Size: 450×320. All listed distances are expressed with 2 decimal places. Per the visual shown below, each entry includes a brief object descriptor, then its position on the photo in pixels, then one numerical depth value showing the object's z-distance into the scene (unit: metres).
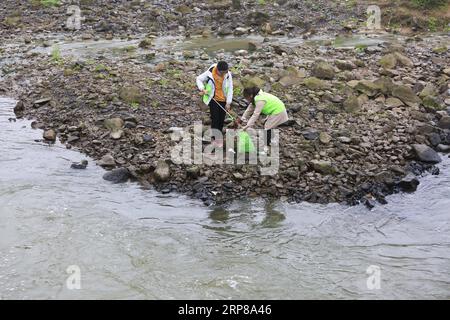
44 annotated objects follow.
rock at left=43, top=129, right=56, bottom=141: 14.10
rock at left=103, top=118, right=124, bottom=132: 13.77
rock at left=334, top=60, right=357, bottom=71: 18.09
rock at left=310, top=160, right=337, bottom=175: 12.08
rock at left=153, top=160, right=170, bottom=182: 11.95
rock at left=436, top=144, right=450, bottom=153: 13.74
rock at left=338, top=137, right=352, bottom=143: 13.20
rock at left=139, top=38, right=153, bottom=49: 23.19
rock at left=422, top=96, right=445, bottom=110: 15.63
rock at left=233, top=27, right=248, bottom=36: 26.73
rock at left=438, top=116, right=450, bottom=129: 14.54
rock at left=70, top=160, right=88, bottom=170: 12.70
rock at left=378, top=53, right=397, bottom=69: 18.55
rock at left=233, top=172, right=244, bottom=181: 11.80
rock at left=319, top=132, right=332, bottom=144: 13.13
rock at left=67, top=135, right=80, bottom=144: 13.92
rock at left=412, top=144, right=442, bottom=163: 12.99
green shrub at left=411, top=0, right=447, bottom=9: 28.39
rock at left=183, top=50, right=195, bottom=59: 21.06
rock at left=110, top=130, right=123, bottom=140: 13.44
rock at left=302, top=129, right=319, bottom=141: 13.29
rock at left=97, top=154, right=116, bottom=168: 12.67
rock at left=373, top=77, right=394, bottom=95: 15.81
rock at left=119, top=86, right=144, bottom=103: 15.08
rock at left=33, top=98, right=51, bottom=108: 16.11
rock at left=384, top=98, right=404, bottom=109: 15.32
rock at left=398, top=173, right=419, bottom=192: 11.89
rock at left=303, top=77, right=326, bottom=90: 16.11
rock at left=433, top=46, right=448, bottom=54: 21.05
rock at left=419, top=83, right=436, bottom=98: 16.00
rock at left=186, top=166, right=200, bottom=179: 11.89
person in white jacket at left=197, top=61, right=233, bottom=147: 11.63
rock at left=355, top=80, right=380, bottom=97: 15.86
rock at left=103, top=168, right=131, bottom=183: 12.16
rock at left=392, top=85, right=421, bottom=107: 15.58
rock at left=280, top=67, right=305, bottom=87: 16.31
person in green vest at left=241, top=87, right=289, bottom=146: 11.66
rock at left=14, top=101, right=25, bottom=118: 16.05
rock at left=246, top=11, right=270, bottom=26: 28.09
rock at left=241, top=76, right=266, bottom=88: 16.27
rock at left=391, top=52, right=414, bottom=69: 18.78
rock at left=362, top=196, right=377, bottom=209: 11.21
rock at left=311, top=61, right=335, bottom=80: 17.00
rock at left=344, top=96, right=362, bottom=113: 15.01
